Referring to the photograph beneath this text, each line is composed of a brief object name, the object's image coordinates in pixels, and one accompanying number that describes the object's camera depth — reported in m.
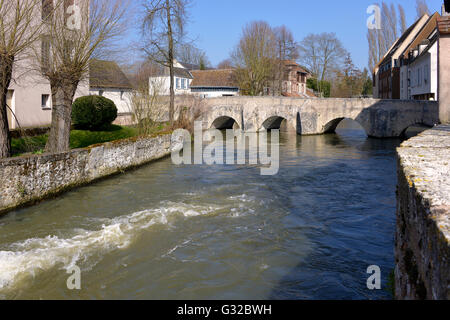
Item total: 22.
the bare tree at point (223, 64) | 80.96
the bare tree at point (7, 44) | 10.23
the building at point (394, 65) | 40.34
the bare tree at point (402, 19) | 51.24
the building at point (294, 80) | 58.56
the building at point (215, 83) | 54.66
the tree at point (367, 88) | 70.00
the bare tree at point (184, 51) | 25.41
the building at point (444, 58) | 18.98
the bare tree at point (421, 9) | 47.78
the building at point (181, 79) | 50.59
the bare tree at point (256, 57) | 45.75
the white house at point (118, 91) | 30.11
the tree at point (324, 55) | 55.25
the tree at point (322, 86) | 58.61
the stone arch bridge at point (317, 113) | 27.62
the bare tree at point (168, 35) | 24.73
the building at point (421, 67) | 29.28
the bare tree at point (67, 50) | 12.57
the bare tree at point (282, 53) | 48.75
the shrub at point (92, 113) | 19.63
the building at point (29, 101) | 17.09
